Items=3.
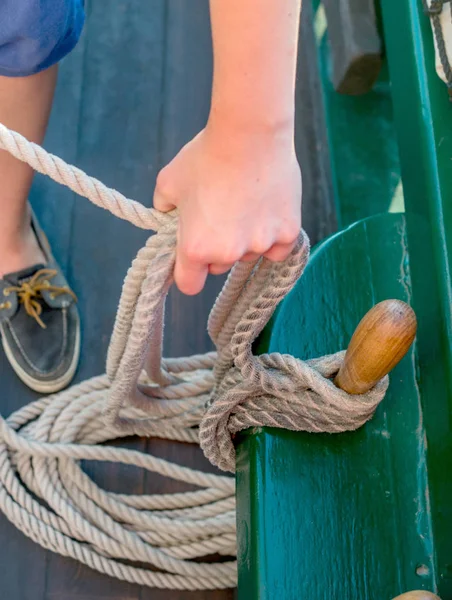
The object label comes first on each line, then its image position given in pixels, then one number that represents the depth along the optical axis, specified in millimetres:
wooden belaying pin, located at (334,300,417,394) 698
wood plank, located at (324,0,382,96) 1308
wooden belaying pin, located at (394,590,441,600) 549
